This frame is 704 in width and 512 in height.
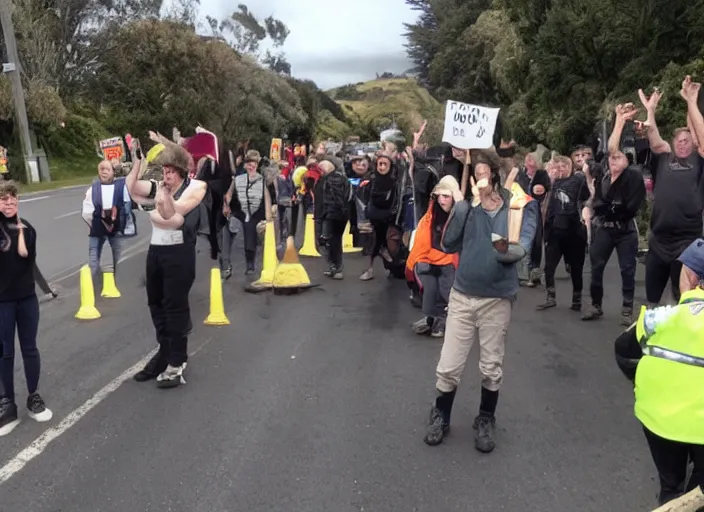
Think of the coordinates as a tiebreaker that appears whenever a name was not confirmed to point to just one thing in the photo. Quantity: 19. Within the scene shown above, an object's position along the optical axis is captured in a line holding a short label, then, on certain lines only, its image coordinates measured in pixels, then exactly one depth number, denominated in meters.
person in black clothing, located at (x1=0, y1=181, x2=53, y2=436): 4.92
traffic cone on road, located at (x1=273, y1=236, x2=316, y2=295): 9.38
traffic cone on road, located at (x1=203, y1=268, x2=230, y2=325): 7.82
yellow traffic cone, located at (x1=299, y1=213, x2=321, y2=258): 12.77
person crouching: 6.44
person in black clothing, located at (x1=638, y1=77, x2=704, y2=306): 6.07
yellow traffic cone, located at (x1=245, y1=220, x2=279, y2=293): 9.56
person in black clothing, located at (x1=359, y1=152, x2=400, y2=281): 9.65
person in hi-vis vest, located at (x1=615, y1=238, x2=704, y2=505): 2.65
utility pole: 28.75
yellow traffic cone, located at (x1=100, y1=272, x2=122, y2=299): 9.18
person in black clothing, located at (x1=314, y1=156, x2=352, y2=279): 10.40
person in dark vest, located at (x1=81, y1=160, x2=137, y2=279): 8.98
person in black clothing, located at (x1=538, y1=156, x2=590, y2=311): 8.26
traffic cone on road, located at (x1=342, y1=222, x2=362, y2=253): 13.04
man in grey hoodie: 4.52
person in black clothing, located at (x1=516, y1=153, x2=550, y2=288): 9.14
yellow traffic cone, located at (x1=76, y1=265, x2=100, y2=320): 8.09
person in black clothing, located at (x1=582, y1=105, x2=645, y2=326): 7.29
